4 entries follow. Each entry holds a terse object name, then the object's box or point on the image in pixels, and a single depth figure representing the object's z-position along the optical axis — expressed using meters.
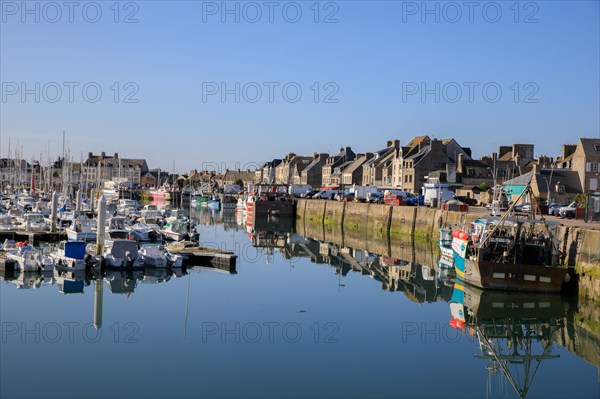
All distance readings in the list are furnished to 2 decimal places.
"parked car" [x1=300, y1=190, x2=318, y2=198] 94.02
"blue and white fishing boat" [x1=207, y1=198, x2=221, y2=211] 108.73
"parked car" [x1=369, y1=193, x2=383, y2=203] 70.87
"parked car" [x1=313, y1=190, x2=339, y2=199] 87.53
